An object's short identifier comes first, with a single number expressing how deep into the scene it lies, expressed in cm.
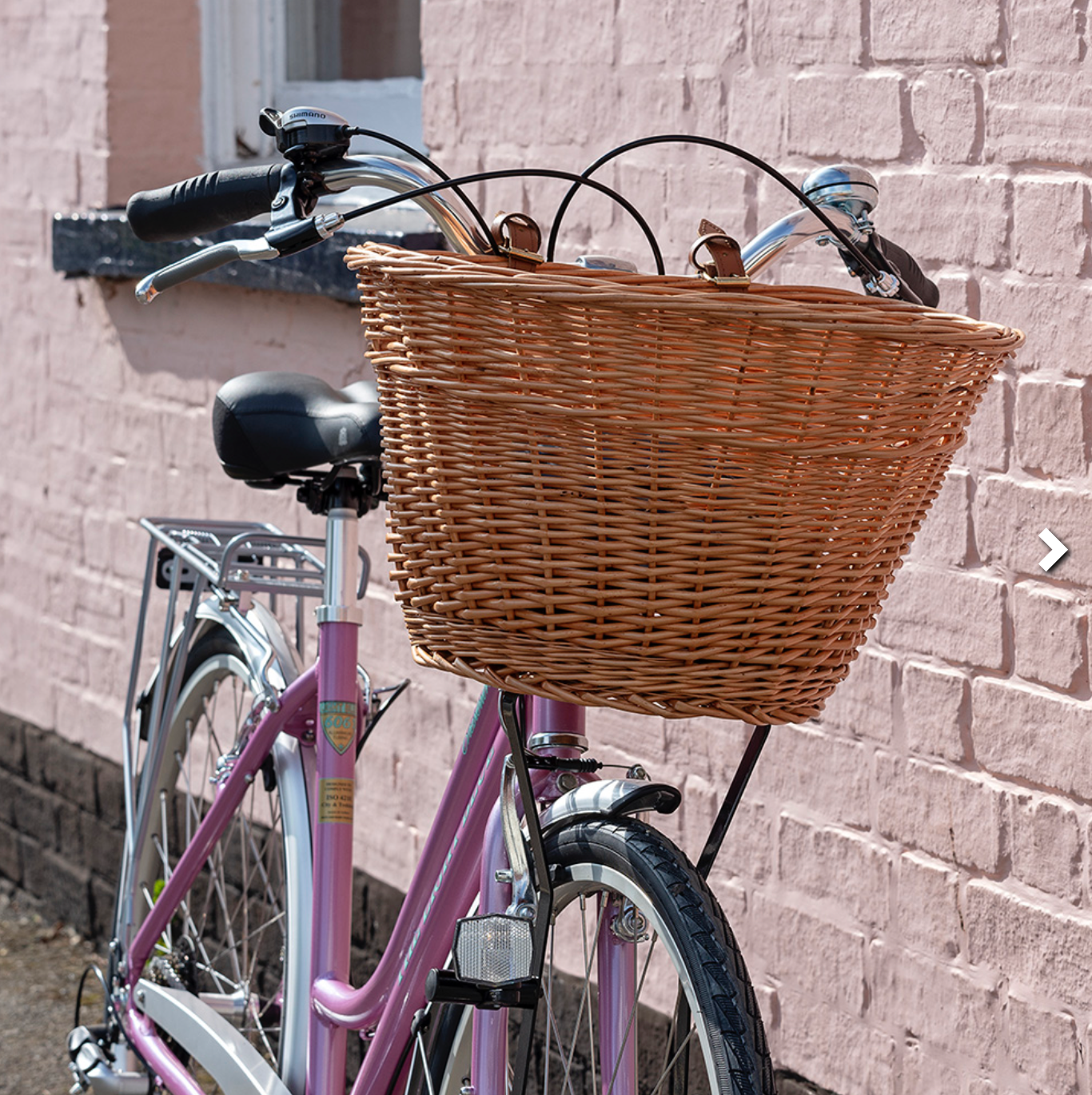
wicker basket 239
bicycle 256
